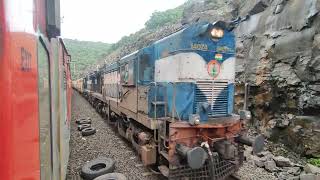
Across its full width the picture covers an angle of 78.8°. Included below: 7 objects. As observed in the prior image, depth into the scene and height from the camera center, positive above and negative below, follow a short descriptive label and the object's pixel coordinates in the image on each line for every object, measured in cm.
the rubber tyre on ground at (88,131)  786 -202
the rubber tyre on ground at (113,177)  416 -204
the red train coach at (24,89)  69 -3
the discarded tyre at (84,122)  954 -197
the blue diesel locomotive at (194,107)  392 -57
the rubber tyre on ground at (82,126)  868 -200
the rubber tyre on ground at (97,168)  452 -210
